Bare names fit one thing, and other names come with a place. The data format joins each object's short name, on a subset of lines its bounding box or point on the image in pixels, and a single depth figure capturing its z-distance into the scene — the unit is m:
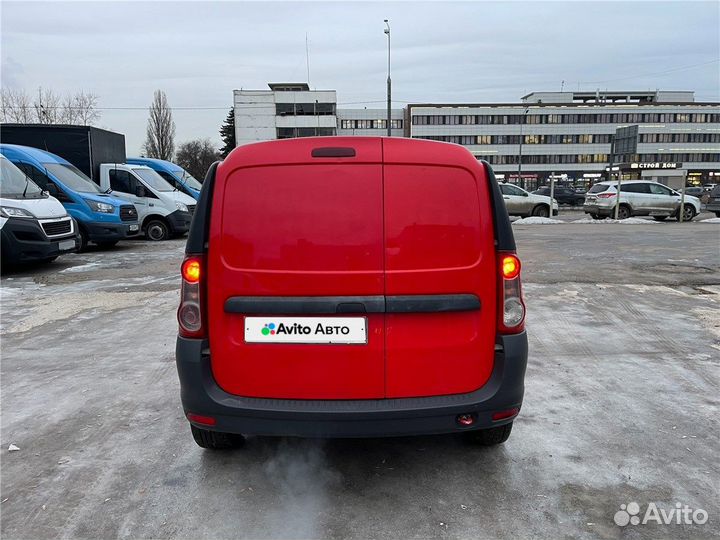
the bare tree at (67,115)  39.06
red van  2.62
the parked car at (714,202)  24.00
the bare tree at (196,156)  72.27
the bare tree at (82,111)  39.38
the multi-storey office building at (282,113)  80.31
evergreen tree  84.81
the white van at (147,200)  15.65
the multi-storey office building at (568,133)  90.56
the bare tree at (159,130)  64.31
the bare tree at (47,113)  36.46
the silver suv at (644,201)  22.28
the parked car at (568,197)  39.41
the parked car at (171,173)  18.61
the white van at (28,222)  9.33
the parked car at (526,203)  23.59
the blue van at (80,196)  12.06
